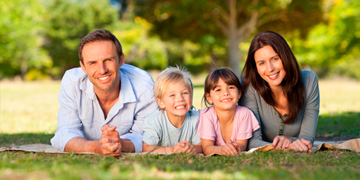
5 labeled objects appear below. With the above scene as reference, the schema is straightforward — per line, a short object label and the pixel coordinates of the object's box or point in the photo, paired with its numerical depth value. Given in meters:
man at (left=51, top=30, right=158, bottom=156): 4.39
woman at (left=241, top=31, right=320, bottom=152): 4.44
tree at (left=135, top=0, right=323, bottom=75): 18.30
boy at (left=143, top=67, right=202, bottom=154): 4.48
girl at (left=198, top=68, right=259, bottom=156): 4.46
